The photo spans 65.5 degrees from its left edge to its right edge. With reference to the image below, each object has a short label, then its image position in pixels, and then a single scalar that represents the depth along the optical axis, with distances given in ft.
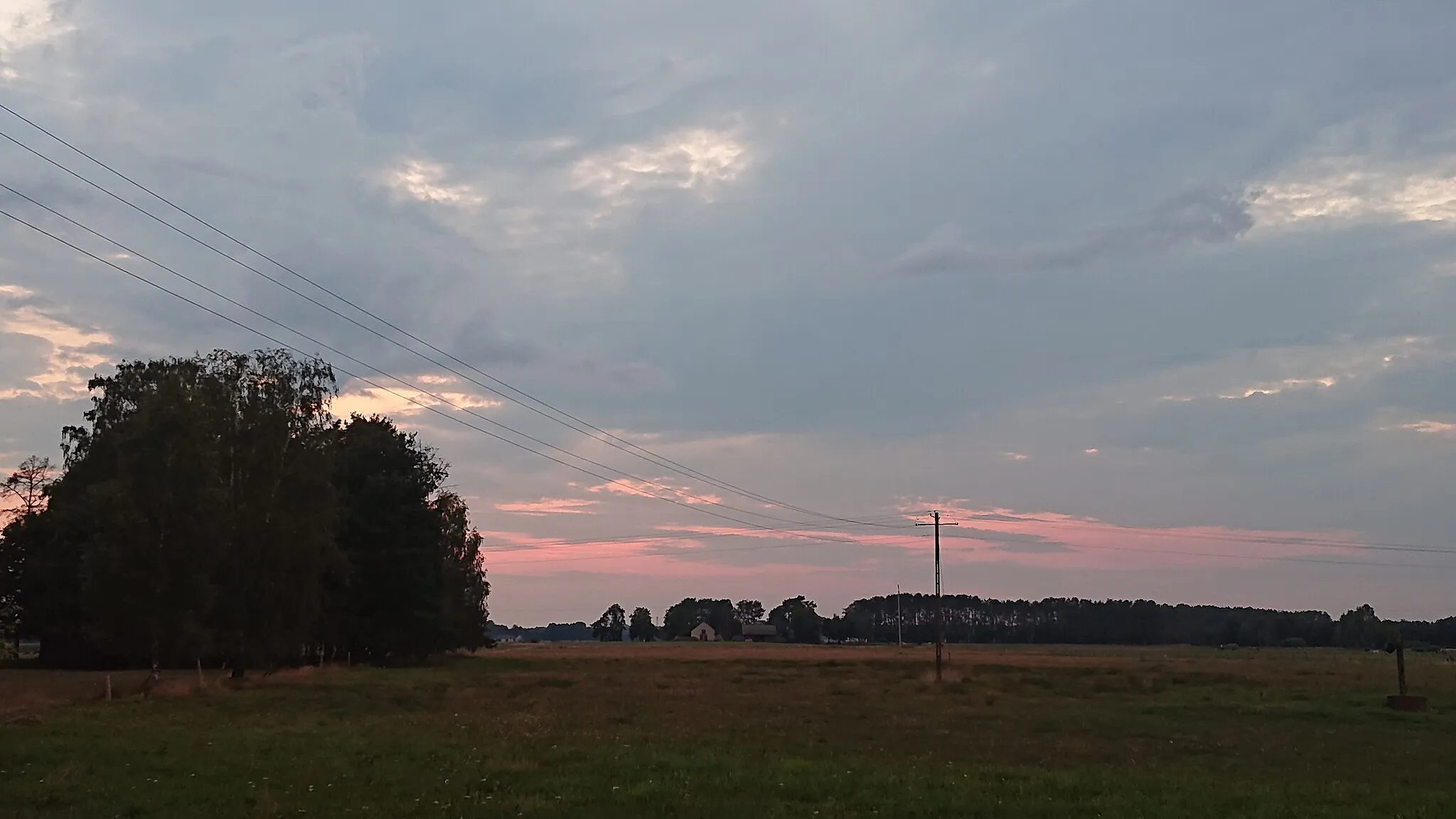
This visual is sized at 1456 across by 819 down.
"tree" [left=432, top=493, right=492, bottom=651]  326.85
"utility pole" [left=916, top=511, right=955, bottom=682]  224.82
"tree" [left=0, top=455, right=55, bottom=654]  231.50
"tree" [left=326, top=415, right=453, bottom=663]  273.13
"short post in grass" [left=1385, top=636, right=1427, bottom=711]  149.38
